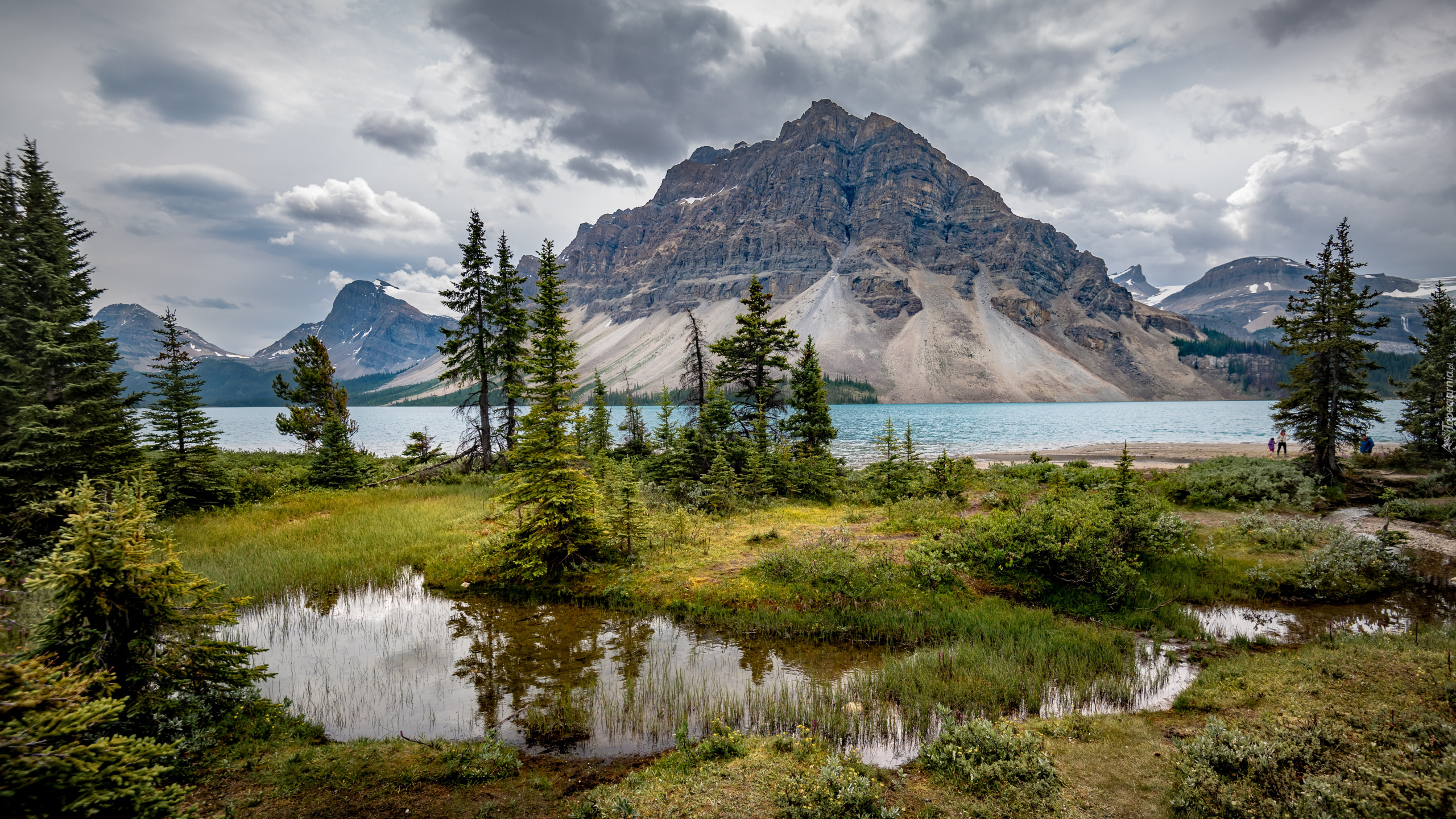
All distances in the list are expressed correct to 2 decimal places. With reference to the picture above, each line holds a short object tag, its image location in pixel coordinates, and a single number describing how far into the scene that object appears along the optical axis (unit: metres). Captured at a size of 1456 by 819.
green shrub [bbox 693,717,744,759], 6.62
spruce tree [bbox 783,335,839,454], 26.55
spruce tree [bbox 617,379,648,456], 29.44
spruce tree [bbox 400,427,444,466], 32.94
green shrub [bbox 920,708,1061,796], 5.82
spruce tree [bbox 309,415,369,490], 26.88
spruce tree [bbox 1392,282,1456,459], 28.09
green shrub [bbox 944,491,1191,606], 12.20
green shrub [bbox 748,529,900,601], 12.57
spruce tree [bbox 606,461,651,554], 14.83
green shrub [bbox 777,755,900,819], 5.27
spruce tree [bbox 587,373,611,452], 28.33
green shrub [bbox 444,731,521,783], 6.32
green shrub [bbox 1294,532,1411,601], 12.31
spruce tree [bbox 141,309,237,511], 20.33
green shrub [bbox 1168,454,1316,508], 20.94
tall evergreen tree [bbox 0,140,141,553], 14.90
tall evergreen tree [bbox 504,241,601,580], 13.48
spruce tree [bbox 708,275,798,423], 25.36
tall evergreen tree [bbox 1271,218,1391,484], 22.42
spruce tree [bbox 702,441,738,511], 21.72
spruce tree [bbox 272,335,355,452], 44.72
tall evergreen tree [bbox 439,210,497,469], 27.12
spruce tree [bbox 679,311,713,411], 26.02
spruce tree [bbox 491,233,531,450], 27.14
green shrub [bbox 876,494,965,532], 17.25
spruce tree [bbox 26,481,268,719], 5.40
